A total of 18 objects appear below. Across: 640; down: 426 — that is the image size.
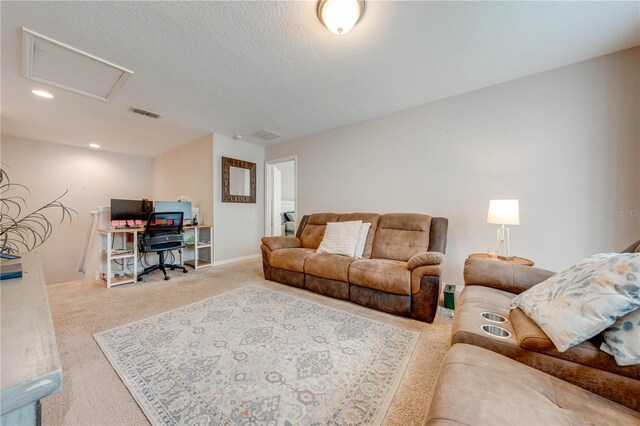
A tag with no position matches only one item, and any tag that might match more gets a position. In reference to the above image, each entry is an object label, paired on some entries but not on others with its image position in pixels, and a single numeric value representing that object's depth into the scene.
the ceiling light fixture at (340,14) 1.52
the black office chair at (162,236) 3.26
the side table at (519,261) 1.99
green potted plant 4.18
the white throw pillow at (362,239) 2.89
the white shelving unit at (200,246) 3.94
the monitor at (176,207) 3.55
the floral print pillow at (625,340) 0.76
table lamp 2.06
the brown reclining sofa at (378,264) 2.10
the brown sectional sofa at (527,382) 0.65
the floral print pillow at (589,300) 0.78
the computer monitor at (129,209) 3.41
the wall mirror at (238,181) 4.24
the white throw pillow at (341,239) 2.86
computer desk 3.12
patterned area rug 1.16
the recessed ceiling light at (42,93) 2.64
